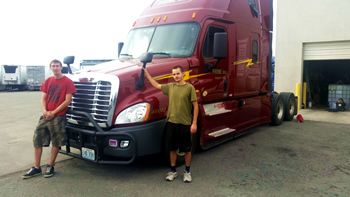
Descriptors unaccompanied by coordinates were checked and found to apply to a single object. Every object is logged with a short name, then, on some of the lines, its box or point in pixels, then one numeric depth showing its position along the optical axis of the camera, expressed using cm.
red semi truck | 545
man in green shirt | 544
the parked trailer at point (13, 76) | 3656
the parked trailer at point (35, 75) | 3716
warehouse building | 1398
